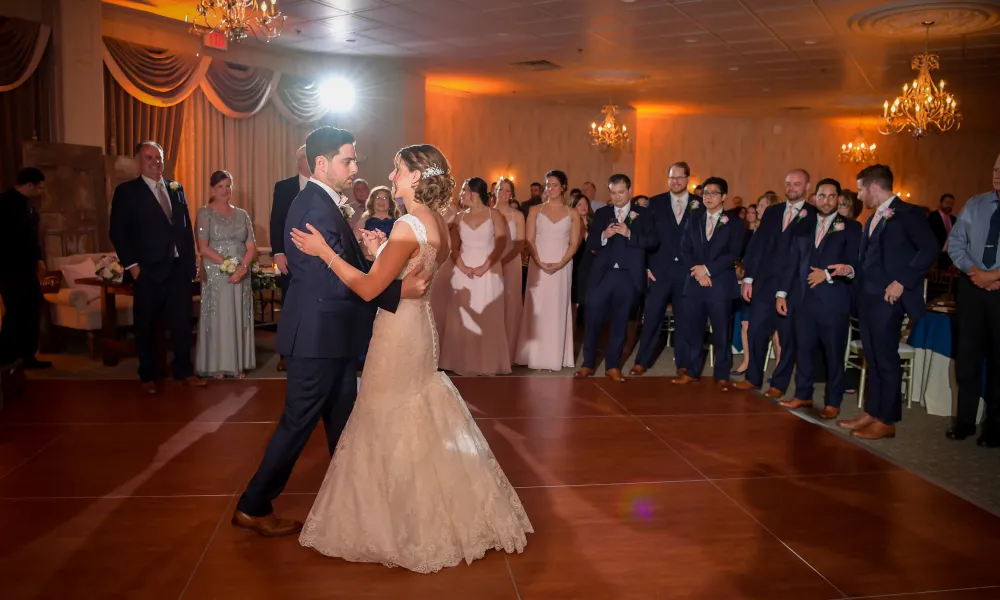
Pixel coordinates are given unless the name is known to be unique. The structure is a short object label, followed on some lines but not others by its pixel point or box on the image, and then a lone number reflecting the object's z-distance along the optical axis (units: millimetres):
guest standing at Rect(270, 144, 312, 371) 6031
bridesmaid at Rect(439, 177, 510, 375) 6922
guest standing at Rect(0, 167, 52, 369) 6691
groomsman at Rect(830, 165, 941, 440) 5086
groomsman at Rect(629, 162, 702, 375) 6719
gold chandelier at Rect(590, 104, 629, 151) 14531
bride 3051
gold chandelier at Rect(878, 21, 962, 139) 9234
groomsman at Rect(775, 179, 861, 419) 5613
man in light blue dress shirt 5047
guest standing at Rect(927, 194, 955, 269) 12201
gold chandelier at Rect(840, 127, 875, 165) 16109
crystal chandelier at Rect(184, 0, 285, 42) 6512
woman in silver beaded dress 6410
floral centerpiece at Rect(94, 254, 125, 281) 7129
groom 3125
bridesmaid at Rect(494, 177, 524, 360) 7398
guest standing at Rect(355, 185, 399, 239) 6783
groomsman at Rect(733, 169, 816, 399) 5922
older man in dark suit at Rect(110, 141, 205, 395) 5715
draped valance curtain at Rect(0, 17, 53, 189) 7949
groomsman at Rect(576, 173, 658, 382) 6734
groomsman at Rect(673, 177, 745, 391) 6438
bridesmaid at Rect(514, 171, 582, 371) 7223
